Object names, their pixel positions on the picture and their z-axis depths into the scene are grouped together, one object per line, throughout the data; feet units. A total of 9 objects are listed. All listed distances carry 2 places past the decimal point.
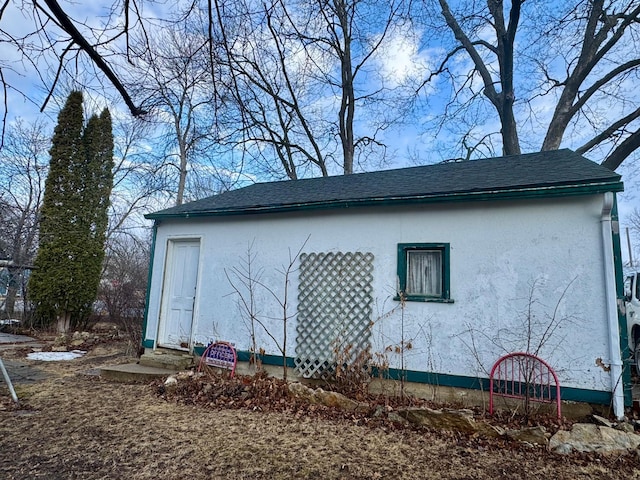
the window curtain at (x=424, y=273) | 16.24
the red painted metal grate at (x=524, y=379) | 13.80
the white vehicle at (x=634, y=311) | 20.15
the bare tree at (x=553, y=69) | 36.17
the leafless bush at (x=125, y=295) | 32.17
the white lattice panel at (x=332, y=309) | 16.98
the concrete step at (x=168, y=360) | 19.57
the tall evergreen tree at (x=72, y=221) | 35.12
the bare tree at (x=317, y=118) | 47.09
